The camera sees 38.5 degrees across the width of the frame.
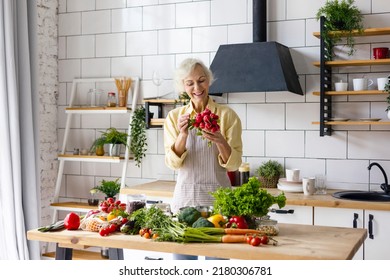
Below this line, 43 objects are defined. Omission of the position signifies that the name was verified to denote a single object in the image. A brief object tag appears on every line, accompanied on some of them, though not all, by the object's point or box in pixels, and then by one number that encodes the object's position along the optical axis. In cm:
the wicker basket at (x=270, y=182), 461
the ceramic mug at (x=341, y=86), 435
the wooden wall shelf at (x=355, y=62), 418
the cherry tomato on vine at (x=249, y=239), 251
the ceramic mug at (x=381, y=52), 423
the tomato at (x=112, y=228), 274
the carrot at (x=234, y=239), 254
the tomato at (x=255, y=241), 247
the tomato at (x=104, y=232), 269
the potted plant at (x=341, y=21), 430
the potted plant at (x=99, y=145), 514
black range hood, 432
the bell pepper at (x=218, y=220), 270
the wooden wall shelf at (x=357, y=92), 416
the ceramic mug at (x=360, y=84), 427
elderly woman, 339
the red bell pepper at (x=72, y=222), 283
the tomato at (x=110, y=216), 287
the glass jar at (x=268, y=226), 268
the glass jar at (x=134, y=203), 299
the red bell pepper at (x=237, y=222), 265
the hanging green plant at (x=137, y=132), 506
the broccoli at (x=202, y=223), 265
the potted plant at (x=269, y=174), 460
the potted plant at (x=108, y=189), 503
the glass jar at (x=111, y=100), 513
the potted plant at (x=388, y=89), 416
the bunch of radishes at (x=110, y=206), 302
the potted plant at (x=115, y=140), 505
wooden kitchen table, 237
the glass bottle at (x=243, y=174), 460
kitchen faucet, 421
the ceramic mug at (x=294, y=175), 435
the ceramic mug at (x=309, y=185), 423
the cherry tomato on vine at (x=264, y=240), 250
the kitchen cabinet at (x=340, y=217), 388
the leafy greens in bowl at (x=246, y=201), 268
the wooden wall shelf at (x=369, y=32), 416
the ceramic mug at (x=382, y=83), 419
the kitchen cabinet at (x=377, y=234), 382
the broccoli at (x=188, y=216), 274
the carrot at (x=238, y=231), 259
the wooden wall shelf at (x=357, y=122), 410
